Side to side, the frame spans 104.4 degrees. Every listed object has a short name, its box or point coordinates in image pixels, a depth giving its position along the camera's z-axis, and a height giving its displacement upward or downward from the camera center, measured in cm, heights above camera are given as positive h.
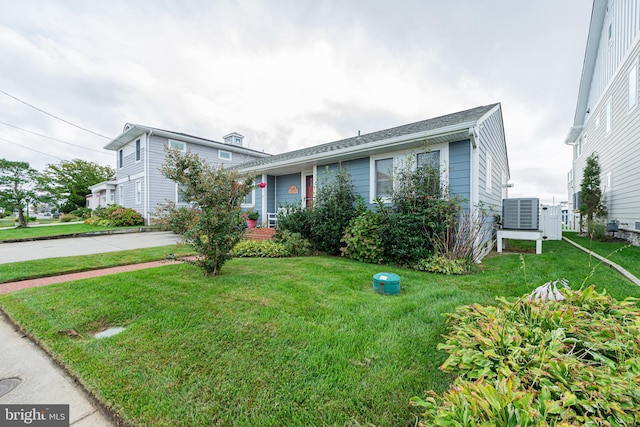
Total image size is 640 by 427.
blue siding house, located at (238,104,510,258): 574 +142
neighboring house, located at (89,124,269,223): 1430 +313
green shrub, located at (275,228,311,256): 674 -100
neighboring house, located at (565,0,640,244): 725 +395
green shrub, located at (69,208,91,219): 2025 -44
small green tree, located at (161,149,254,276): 403 +7
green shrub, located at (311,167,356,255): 666 -10
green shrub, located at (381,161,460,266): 531 -15
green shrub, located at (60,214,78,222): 2011 -91
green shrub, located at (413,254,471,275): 486 -113
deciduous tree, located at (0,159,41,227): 1291 +110
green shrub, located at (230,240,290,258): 661 -113
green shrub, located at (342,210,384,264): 581 -73
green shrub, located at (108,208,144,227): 1395 -61
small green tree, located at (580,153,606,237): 969 +68
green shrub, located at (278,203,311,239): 735 -43
